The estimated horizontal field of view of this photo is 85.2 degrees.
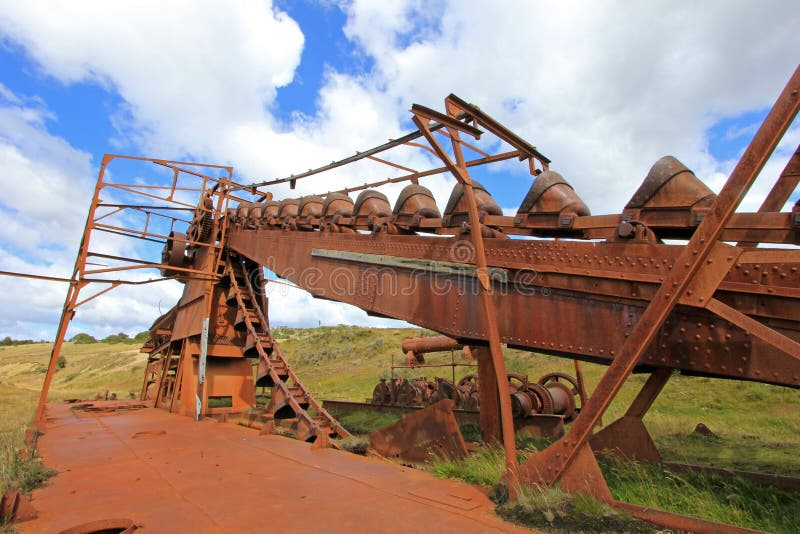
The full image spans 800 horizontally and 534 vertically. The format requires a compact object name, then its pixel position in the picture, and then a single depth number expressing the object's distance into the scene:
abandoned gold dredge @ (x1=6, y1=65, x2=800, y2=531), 3.13
